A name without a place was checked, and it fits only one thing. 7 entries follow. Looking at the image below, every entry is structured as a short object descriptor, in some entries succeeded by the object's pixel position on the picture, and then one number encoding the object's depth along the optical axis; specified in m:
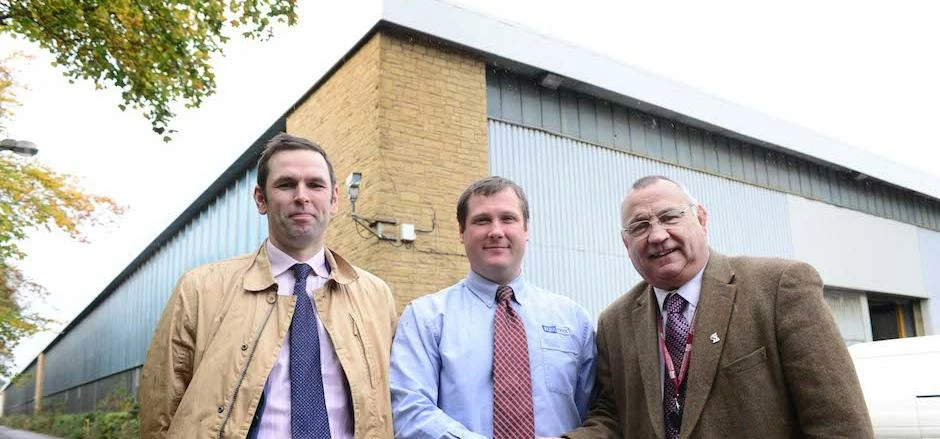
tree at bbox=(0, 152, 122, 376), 12.02
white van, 6.55
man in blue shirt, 2.54
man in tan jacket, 2.33
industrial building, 8.86
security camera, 8.51
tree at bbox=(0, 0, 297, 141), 7.32
